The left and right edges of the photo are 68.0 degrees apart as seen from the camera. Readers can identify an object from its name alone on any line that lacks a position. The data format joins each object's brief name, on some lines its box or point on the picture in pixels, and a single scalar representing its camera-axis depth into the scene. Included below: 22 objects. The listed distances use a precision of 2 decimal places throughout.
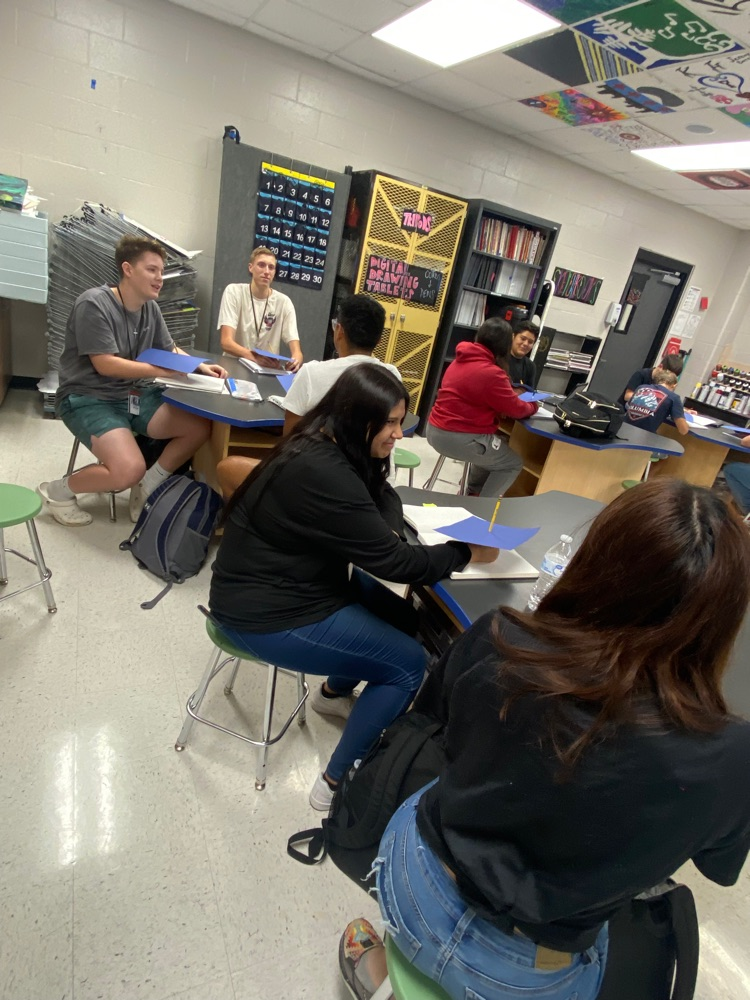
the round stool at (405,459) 2.97
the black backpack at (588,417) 3.10
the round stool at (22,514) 1.74
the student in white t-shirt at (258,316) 3.36
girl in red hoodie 3.05
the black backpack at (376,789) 1.02
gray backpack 2.39
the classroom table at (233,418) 2.25
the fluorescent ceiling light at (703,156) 3.95
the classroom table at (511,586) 1.26
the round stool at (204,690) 1.46
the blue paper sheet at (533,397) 3.64
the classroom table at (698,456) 4.37
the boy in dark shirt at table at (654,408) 3.91
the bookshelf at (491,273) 4.64
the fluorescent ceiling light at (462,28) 2.76
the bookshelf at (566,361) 5.86
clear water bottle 1.34
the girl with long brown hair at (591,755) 0.65
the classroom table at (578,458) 3.25
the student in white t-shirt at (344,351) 2.24
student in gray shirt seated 2.41
